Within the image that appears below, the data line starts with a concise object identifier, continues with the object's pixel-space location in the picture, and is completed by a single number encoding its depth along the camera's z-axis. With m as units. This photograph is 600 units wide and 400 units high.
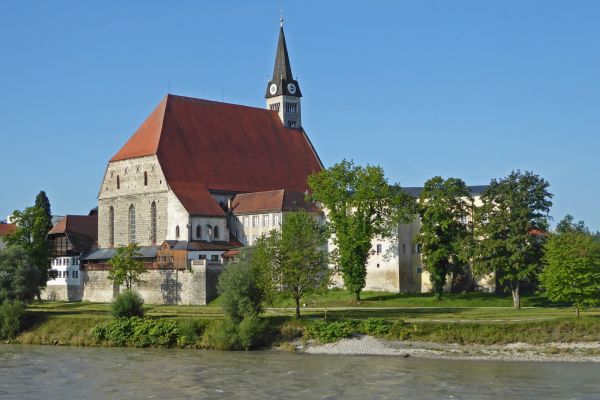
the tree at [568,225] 85.53
